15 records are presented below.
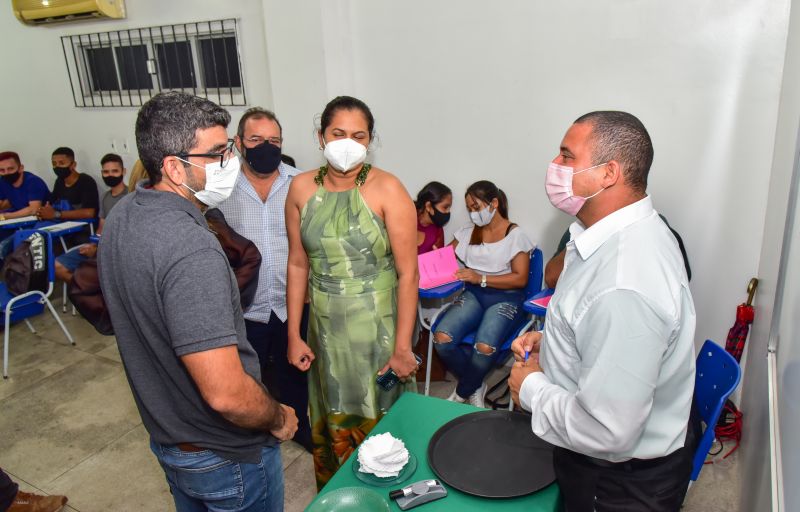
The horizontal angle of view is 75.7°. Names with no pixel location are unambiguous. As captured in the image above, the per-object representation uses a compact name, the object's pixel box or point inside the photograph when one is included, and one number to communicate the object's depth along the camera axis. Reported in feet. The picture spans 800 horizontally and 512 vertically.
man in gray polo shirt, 3.65
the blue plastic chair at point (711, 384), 5.41
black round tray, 4.03
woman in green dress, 6.38
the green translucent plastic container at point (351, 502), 3.71
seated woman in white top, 9.77
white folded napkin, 4.20
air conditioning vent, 14.82
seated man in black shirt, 15.99
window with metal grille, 13.98
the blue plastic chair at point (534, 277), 10.53
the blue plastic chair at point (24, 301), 12.19
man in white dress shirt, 3.30
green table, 3.88
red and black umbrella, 8.68
